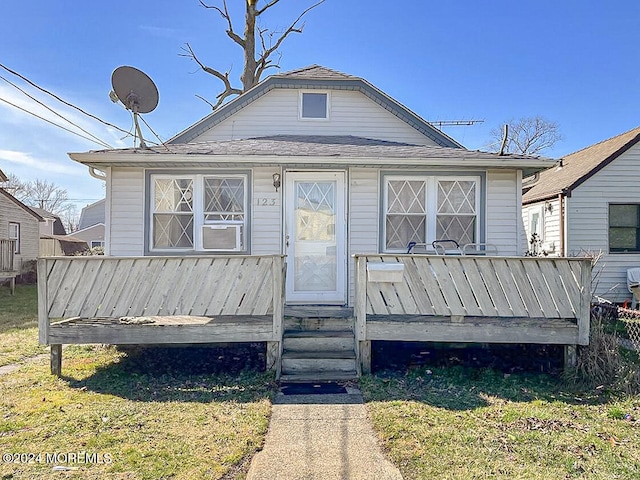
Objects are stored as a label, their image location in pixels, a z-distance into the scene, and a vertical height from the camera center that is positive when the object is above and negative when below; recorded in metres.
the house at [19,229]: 16.27 +0.49
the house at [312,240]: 4.88 +0.06
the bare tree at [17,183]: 42.06 +6.32
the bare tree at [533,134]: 27.17 +7.80
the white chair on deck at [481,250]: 6.65 -0.07
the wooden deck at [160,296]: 4.84 -0.68
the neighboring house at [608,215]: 10.15 +0.83
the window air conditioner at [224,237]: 6.55 +0.09
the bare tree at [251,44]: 14.88 +7.92
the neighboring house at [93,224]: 39.09 +2.00
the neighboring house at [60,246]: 22.11 -0.33
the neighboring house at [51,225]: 26.99 +1.16
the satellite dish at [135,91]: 6.23 +2.44
